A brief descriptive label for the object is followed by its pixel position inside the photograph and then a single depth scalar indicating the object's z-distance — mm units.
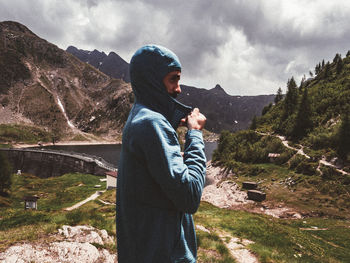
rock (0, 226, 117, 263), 5173
